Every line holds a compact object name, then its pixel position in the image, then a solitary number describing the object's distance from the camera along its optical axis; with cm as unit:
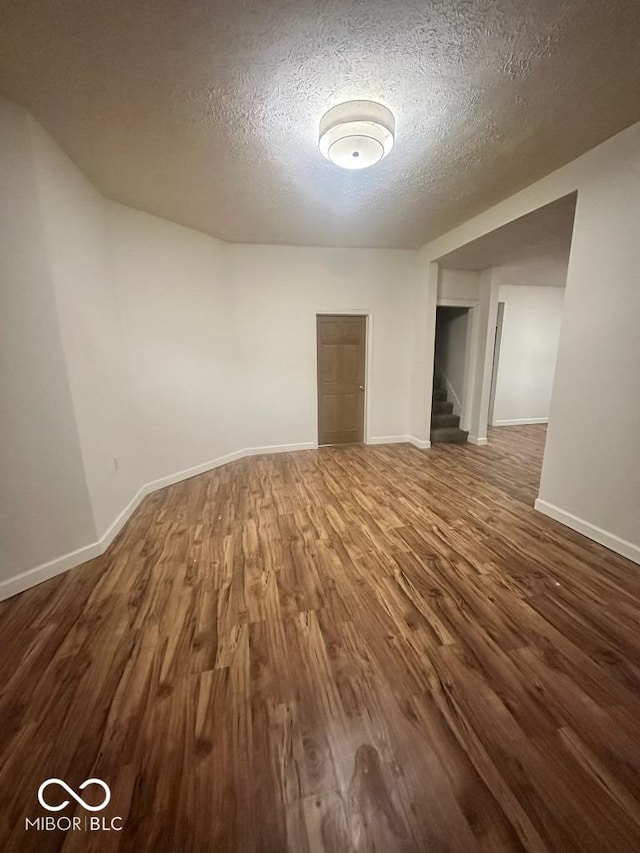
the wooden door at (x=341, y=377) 454
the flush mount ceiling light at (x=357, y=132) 175
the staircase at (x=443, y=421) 503
